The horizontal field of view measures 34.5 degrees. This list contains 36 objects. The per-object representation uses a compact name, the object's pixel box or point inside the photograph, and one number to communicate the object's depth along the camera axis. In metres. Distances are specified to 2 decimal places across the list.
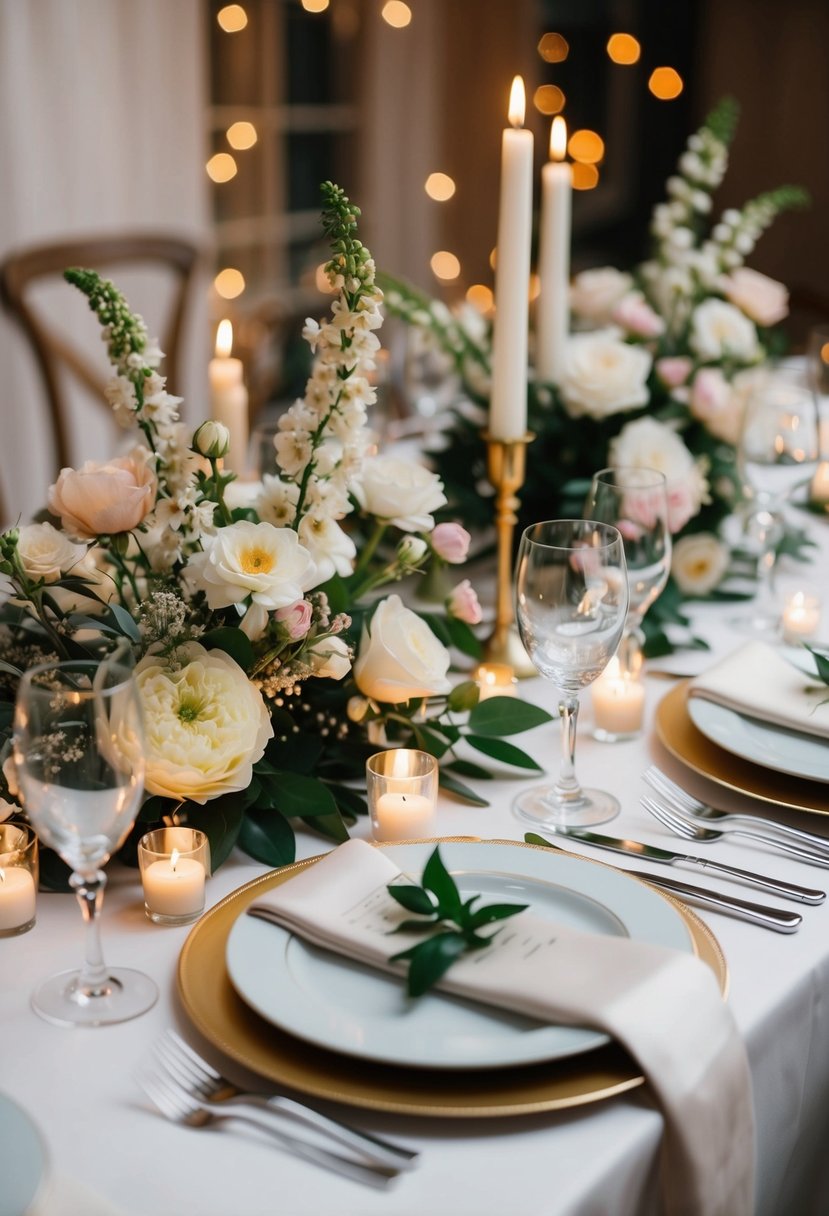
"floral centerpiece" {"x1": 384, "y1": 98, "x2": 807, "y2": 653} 1.57
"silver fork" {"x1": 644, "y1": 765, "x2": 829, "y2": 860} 1.03
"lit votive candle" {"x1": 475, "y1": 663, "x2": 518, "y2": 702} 1.26
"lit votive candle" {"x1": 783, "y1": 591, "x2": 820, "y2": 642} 1.46
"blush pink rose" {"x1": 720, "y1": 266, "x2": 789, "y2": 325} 1.78
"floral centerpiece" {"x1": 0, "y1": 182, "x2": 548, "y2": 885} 0.97
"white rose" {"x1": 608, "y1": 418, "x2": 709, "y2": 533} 1.53
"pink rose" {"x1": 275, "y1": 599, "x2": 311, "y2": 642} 0.98
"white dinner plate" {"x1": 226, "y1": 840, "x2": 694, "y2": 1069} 0.73
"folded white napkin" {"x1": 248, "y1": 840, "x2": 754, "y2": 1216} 0.73
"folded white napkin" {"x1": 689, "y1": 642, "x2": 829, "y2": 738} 1.16
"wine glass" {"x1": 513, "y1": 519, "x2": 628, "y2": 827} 1.01
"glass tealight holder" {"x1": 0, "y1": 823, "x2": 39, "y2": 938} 0.91
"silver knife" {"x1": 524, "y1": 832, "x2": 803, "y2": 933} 0.91
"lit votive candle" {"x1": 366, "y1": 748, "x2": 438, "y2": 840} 1.01
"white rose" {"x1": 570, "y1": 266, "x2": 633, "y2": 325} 1.80
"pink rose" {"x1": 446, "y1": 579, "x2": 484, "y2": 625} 1.18
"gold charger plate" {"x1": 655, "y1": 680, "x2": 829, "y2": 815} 1.08
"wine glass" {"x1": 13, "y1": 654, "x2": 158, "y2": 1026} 0.75
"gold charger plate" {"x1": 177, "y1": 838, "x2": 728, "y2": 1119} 0.71
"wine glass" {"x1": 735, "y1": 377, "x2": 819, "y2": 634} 1.53
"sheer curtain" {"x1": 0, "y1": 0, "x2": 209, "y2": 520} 3.06
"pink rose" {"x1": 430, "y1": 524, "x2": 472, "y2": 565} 1.18
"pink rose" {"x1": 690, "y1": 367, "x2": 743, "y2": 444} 1.61
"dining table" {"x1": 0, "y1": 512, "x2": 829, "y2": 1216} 0.67
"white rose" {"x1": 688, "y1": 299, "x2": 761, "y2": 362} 1.69
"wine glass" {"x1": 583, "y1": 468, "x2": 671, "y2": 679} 1.22
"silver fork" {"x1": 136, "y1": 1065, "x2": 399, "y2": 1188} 0.68
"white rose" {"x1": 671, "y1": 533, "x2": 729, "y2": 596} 1.60
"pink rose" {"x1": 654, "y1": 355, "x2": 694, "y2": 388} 1.63
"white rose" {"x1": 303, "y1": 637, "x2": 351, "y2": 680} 1.02
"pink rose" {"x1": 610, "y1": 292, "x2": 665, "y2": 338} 1.69
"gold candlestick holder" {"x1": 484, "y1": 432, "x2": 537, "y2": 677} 1.35
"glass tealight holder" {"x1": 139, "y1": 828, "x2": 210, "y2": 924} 0.91
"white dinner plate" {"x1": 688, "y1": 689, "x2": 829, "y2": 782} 1.10
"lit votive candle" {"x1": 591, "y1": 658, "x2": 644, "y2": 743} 1.22
